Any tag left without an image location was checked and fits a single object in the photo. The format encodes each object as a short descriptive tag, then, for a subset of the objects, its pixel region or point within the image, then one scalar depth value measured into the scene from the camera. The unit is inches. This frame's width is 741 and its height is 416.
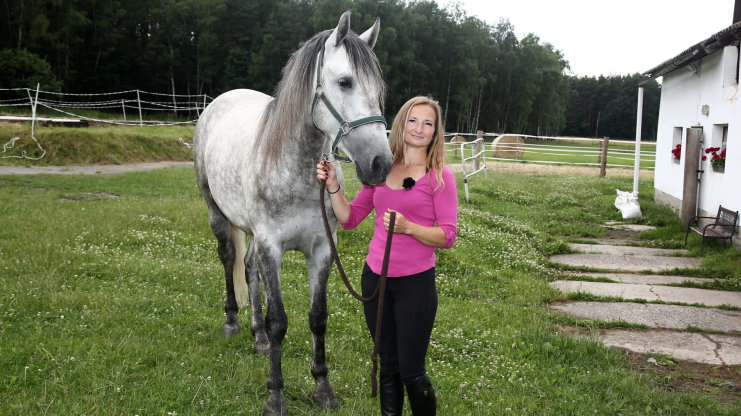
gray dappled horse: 107.3
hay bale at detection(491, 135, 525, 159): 1142.3
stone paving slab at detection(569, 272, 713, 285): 276.1
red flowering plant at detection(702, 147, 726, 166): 352.0
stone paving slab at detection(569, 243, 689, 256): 338.6
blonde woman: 104.1
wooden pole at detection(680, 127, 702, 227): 385.7
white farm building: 330.3
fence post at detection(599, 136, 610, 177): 833.5
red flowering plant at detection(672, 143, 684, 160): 460.4
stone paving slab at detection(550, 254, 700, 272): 305.3
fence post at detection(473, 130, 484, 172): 828.6
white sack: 463.2
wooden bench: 318.0
